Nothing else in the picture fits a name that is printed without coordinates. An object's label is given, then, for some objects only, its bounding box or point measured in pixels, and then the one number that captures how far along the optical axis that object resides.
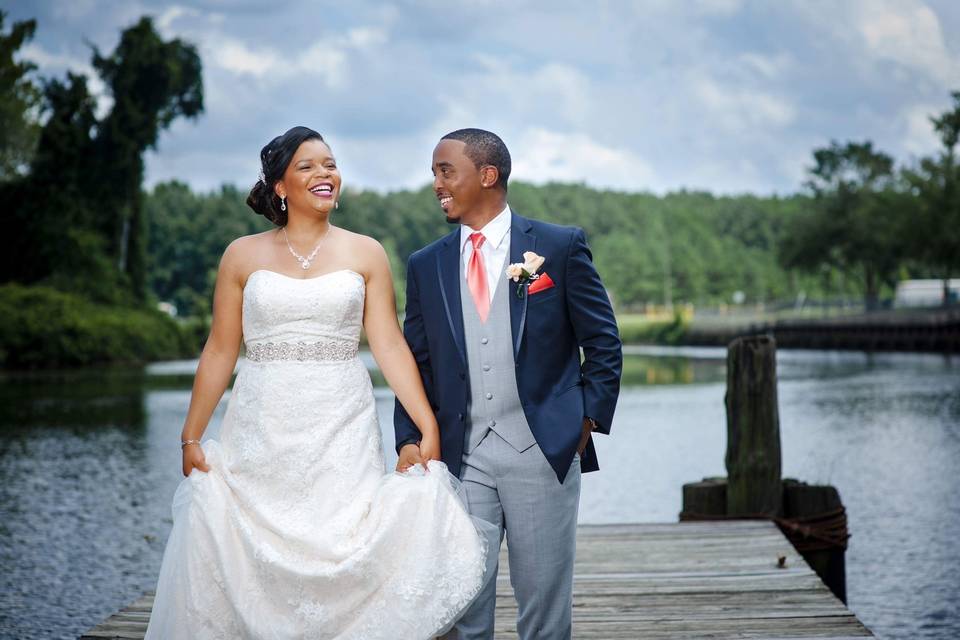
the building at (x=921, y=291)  86.81
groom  4.04
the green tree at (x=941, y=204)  55.50
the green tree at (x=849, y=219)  67.81
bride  3.98
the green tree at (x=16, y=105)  59.31
